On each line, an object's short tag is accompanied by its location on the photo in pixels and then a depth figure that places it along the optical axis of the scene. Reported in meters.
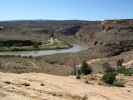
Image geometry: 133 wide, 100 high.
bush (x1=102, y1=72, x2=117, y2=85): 18.54
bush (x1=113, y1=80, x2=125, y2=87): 18.41
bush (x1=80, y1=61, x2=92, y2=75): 28.08
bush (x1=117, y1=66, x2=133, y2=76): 24.93
